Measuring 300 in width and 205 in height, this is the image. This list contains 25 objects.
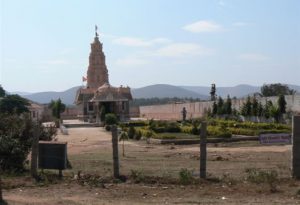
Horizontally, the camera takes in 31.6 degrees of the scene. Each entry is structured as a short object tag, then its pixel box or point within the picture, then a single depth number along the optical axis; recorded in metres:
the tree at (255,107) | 47.93
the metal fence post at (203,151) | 11.80
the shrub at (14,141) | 13.62
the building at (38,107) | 83.69
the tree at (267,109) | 44.73
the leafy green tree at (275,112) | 43.03
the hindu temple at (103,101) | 69.69
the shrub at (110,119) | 53.80
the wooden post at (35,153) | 12.45
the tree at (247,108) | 49.34
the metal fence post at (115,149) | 12.07
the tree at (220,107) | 56.31
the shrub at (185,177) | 11.22
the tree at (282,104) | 42.69
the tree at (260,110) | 47.28
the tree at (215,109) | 58.09
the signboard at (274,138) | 12.91
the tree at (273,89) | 94.39
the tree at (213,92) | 71.09
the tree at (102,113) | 61.13
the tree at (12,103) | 51.34
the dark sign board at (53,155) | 12.70
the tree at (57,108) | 80.96
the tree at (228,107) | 55.53
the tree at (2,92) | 65.54
